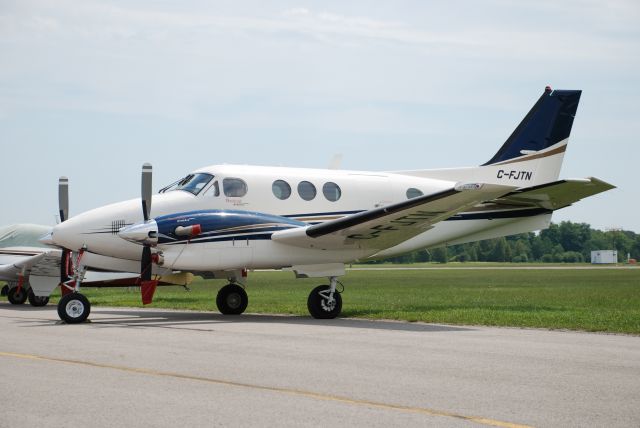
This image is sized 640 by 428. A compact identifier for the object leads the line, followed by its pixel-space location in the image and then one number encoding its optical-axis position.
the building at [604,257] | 121.79
